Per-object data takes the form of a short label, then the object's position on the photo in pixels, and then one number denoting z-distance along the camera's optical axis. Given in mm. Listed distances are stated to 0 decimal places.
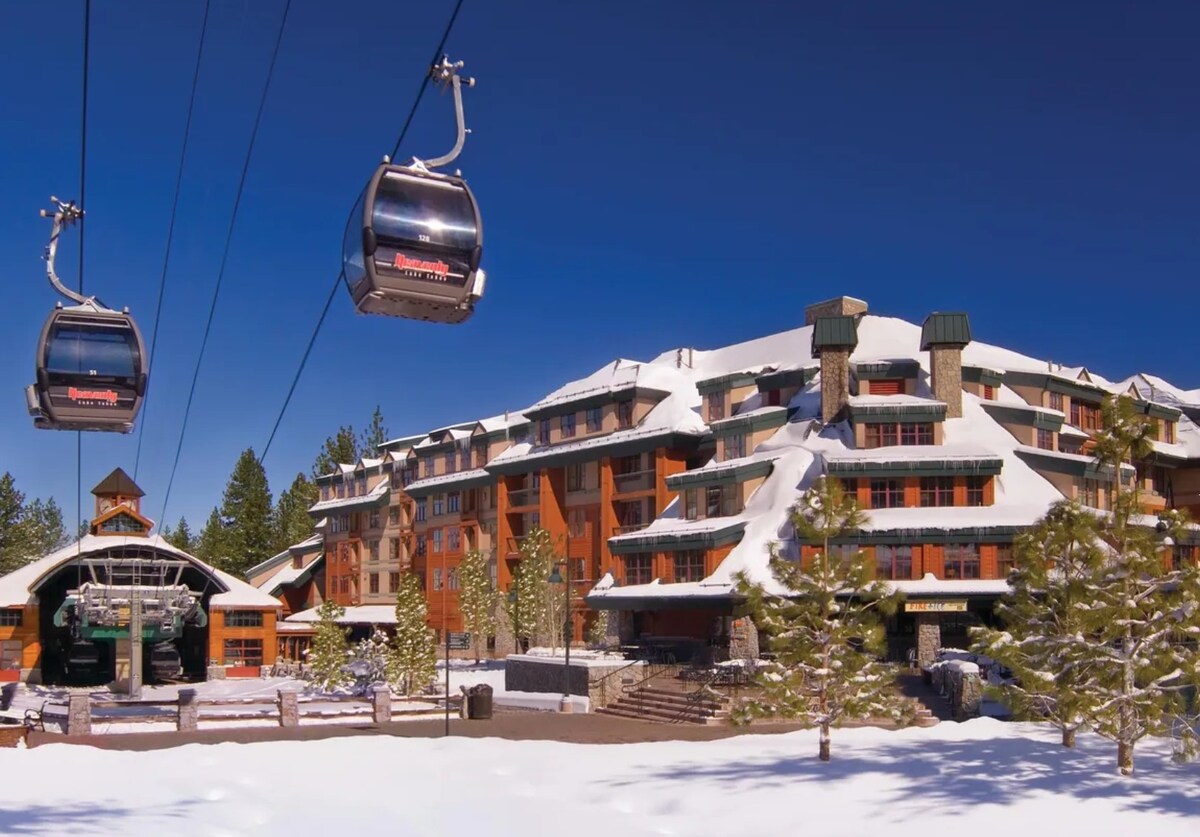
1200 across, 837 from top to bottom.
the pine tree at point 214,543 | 115812
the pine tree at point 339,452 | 123750
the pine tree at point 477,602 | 69188
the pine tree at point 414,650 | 45812
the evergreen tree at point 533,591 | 62219
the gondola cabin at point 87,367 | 24188
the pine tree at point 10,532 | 108562
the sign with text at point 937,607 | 47031
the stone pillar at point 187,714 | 36469
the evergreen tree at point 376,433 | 125812
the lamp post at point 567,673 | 44000
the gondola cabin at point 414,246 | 16906
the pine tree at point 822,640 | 27844
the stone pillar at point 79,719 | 35875
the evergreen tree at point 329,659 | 50031
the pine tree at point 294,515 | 119312
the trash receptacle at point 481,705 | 40719
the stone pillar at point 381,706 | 39156
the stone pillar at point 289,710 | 38031
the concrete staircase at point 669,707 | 39125
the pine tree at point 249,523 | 118938
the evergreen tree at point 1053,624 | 26062
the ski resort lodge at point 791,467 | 49312
